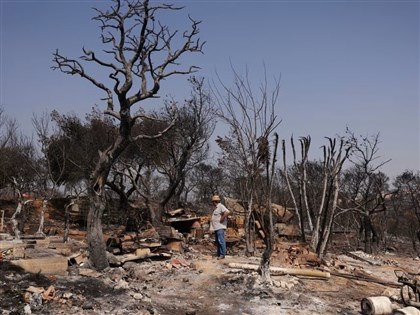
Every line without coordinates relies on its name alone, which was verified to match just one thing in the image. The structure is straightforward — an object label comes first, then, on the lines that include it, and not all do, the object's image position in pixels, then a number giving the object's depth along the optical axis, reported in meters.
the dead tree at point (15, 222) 11.81
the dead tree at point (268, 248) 7.85
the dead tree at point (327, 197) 11.80
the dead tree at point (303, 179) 12.21
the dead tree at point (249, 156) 9.31
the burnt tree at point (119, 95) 8.35
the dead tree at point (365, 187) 16.16
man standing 10.36
